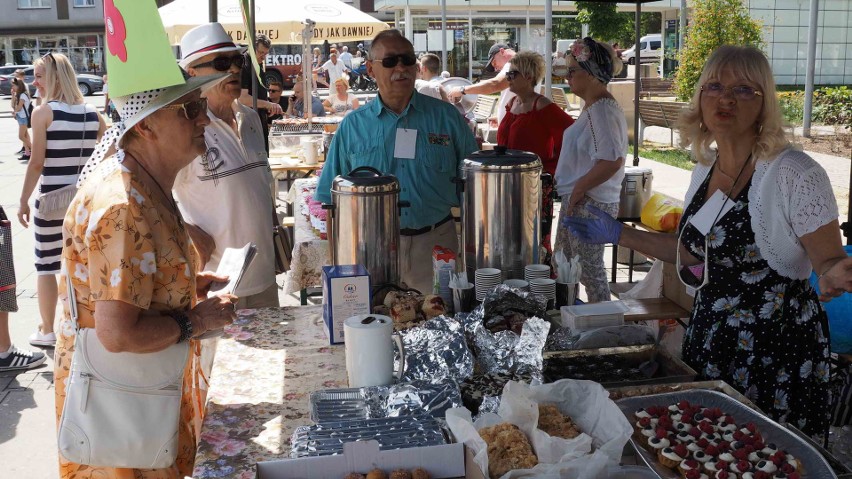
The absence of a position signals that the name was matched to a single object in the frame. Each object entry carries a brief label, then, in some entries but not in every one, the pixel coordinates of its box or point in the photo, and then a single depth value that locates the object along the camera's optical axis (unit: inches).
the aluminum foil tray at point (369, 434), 67.0
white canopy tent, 352.8
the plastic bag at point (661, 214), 202.8
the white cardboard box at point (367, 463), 63.9
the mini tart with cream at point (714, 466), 70.3
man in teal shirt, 142.1
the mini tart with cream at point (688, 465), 70.1
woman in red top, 217.8
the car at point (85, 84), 1357.0
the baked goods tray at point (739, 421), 67.7
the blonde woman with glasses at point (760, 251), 90.7
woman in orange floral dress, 75.0
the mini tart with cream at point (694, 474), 68.5
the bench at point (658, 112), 494.6
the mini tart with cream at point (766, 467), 67.6
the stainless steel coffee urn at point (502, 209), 110.9
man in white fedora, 139.1
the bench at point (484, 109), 559.0
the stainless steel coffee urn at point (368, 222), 109.1
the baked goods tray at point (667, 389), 80.4
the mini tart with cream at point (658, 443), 73.0
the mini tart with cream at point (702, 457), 71.9
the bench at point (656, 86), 808.9
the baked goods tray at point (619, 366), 85.7
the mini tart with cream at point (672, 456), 71.1
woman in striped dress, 199.3
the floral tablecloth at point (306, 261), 187.2
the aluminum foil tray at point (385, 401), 76.0
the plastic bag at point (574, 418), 63.4
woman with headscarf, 187.3
